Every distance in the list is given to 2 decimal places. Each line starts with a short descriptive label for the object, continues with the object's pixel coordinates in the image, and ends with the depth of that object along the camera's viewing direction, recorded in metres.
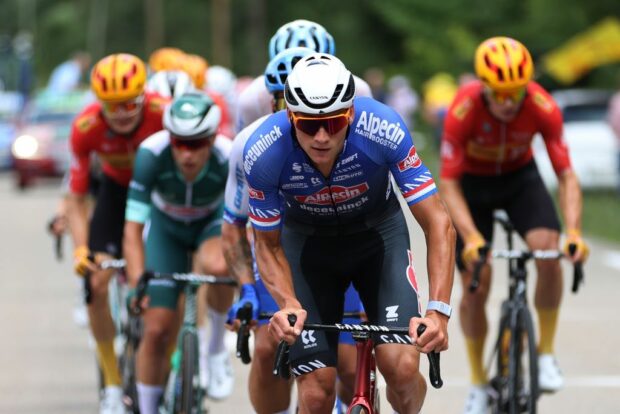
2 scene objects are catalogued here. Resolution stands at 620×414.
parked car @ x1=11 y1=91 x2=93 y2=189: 61.34
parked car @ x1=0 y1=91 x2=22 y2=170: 75.37
